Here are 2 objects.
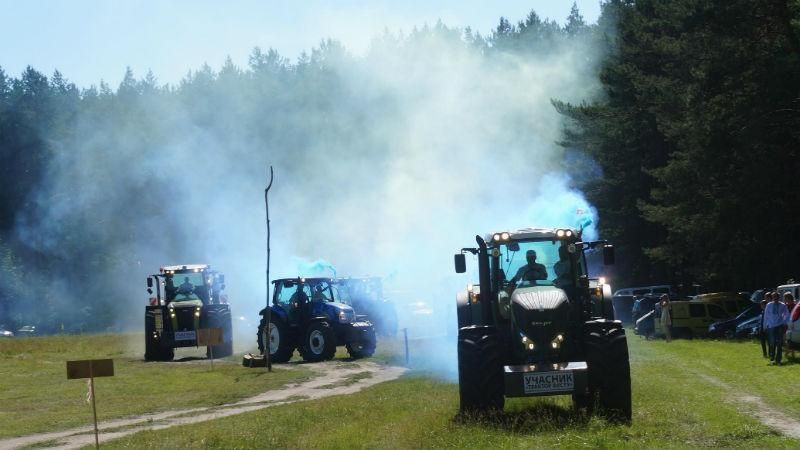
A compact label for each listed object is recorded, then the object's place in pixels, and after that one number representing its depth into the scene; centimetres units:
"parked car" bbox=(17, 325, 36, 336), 8453
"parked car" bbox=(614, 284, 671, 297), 5997
